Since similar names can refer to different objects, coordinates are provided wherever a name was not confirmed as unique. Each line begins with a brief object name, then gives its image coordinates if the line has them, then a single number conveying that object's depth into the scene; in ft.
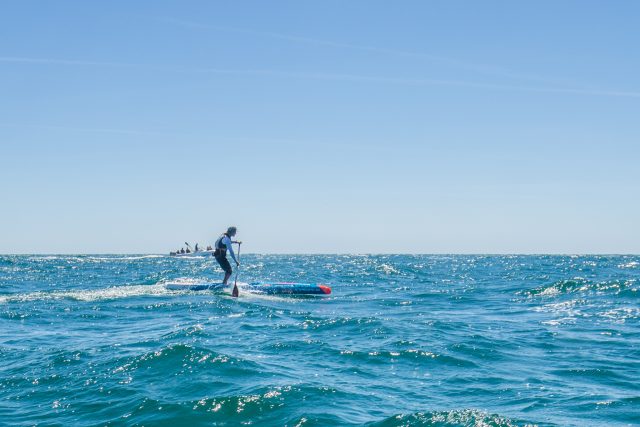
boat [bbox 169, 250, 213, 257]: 295.13
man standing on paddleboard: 82.94
